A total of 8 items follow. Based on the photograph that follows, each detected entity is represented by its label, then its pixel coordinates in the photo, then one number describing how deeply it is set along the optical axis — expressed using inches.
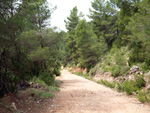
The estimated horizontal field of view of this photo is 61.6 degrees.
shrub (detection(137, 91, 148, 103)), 235.5
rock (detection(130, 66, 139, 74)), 381.6
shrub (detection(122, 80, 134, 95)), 302.7
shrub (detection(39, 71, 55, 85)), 440.1
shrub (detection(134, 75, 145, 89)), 301.9
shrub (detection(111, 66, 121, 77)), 472.3
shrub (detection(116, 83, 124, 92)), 355.2
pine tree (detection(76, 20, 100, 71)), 817.5
